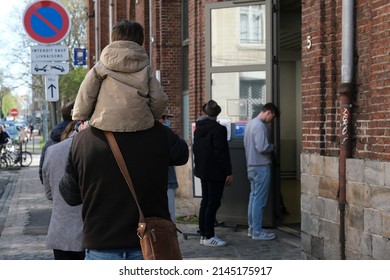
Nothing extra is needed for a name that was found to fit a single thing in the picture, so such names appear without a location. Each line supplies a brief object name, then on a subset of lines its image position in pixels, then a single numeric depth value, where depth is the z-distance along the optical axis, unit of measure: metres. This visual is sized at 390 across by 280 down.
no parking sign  8.17
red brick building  5.86
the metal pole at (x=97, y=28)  27.50
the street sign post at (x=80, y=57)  24.17
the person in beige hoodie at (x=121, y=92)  3.28
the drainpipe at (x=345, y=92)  6.18
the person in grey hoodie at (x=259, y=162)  8.66
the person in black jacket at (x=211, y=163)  8.30
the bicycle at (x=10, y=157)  24.58
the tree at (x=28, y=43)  48.38
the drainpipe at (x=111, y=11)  22.73
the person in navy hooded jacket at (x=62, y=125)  6.05
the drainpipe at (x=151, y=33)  15.23
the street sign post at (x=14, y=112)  53.81
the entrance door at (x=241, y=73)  9.34
